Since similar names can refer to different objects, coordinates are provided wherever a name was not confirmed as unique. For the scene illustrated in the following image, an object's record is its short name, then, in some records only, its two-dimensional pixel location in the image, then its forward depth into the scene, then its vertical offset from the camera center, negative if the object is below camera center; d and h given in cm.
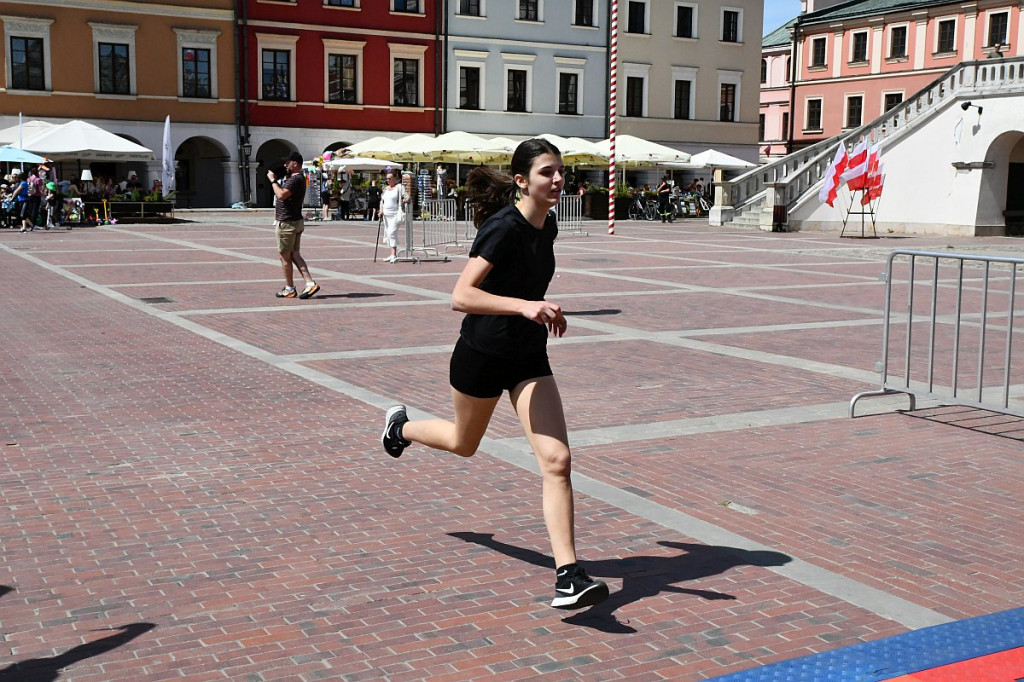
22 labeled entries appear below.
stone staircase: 3209 +232
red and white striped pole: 3158 +207
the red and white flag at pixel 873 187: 3184 +55
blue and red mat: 385 -157
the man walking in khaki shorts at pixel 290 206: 1406 -9
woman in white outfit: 2030 -15
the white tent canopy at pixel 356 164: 3881 +125
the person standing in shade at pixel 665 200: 4125 +15
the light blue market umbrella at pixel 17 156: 3067 +107
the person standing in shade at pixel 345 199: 3966 +4
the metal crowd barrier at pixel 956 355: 793 -134
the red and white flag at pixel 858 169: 3175 +105
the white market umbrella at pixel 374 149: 3900 +177
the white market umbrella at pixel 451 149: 3894 +179
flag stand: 3195 -18
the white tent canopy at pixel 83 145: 3197 +148
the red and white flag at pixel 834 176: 3212 +85
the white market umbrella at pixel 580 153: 4022 +177
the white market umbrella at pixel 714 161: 4384 +168
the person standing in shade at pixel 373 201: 3991 -3
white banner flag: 3491 +104
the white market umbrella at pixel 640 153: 4047 +182
